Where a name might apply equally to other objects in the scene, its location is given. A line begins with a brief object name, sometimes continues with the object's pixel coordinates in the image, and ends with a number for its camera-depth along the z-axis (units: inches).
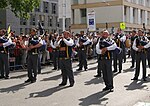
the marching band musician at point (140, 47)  343.6
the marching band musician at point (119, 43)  426.7
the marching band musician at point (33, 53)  340.4
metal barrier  460.3
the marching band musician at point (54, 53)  473.2
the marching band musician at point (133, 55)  462.6
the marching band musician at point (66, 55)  319.0
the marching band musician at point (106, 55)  289.0
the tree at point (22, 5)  754.5
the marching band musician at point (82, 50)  447.8
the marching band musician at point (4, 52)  370.8
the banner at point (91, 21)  630.0
